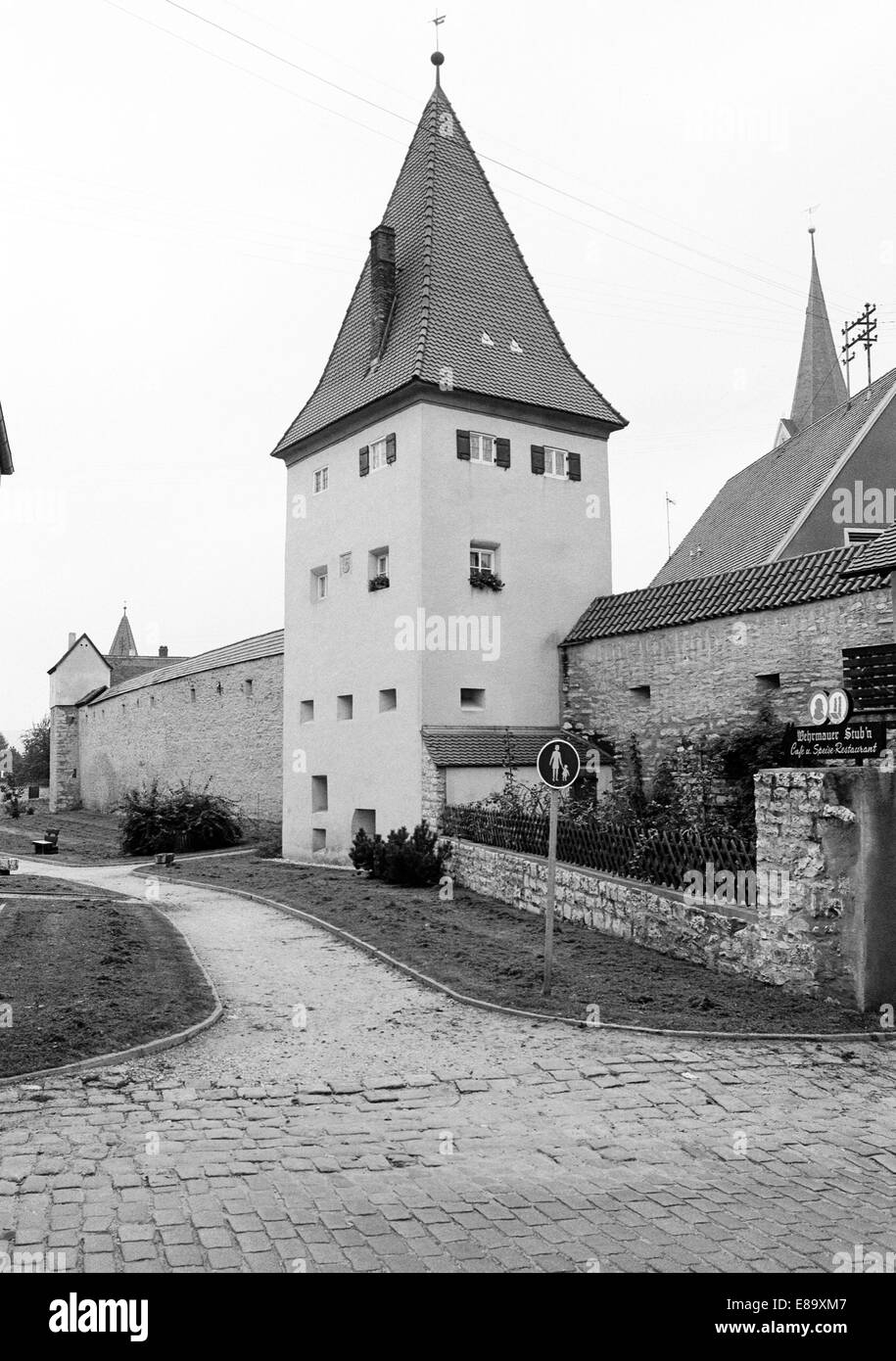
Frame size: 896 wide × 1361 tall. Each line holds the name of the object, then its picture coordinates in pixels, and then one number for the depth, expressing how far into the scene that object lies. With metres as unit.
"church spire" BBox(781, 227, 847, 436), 43.09
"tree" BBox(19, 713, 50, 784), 70.81
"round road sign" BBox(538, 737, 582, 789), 9.94
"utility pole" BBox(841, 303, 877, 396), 38.41
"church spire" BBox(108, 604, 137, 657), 84.31
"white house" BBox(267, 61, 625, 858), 21.44
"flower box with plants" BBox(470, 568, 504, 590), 21.81
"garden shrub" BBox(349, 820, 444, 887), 18.70
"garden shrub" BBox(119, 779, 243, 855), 28.23
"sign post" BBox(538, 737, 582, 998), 9.93
